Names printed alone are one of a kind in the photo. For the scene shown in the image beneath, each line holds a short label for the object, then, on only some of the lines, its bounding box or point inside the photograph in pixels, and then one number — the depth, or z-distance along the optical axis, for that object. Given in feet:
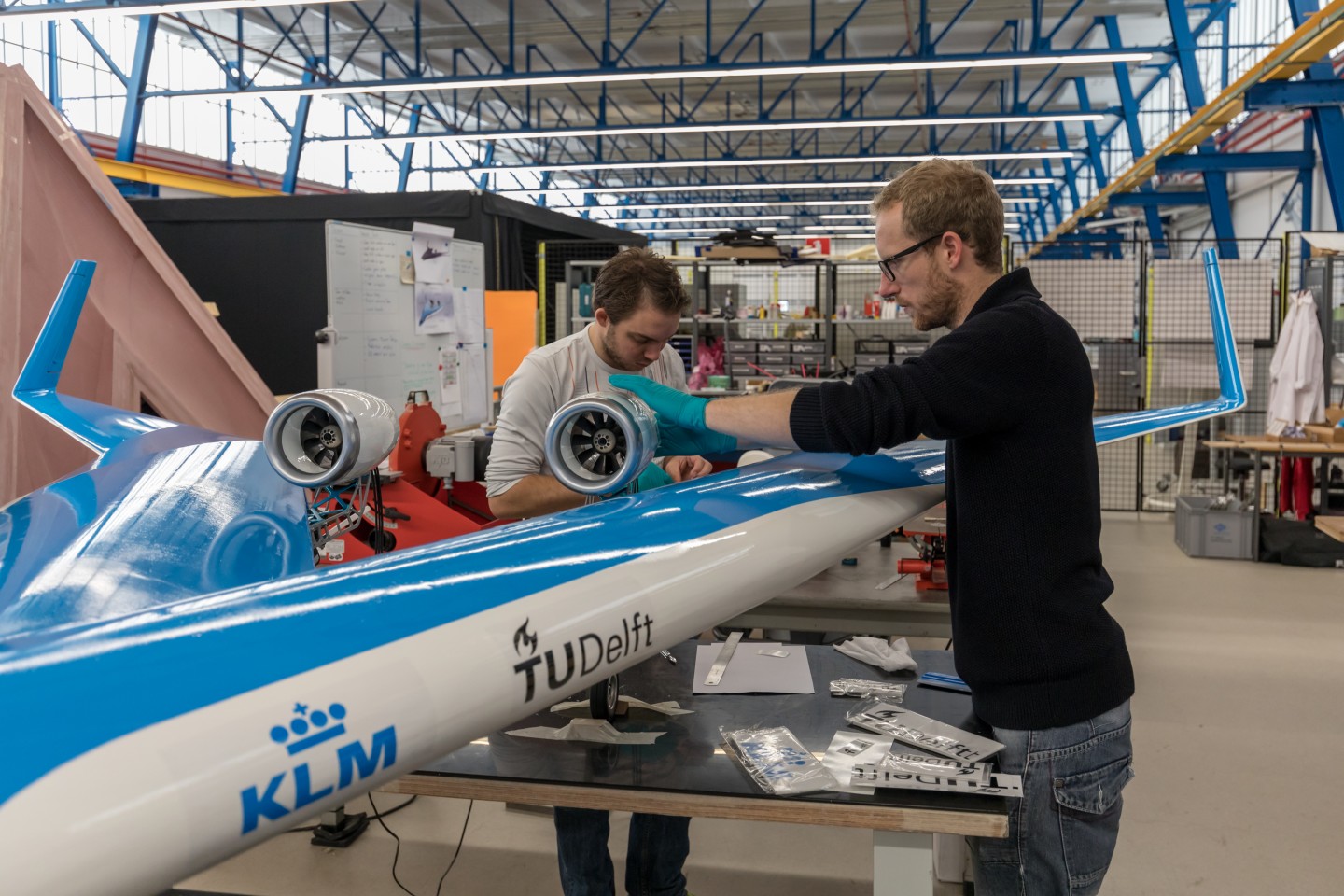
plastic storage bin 24.14
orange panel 29.96
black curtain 36.40
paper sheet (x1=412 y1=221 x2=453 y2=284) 20.08
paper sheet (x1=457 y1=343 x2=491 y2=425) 23.09
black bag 23.22
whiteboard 17.71
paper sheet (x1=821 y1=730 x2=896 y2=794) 5.54
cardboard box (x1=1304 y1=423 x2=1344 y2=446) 23.68
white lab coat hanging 25.81
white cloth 7.48
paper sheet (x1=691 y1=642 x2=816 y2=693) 7.04
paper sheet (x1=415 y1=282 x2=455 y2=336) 20.67
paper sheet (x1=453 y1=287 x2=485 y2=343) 22.82
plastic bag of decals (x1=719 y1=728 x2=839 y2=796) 5.36
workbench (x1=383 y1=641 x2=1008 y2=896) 5.16
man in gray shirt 7.80
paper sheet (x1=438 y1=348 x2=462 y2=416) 22.12
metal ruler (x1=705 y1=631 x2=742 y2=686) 7.18
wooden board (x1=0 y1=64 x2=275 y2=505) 10.84
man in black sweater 4.85
